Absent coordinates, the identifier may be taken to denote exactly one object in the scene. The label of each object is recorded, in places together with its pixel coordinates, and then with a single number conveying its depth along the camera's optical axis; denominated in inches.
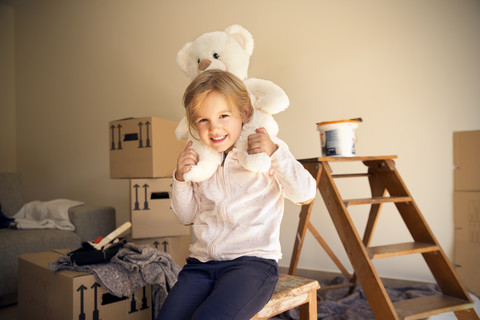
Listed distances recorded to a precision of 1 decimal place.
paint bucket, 58.2
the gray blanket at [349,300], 62.3
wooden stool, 38.5
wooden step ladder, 49.3
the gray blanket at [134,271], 49.9
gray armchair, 73.9
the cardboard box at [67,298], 48.1
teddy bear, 39.4
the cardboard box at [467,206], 68.2
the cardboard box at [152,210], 73.3
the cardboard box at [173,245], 74.7
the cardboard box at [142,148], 74.0
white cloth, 87.7
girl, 35.2
